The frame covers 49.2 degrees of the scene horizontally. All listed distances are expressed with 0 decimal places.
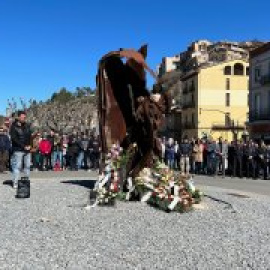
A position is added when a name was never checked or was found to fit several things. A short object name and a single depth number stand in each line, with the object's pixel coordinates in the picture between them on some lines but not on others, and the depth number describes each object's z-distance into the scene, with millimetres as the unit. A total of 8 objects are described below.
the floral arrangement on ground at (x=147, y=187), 5338
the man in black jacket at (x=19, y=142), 6567
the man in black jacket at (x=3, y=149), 10559
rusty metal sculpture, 5801
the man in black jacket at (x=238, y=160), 11714
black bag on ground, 5893
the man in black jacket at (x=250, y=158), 11572
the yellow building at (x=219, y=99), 38683
